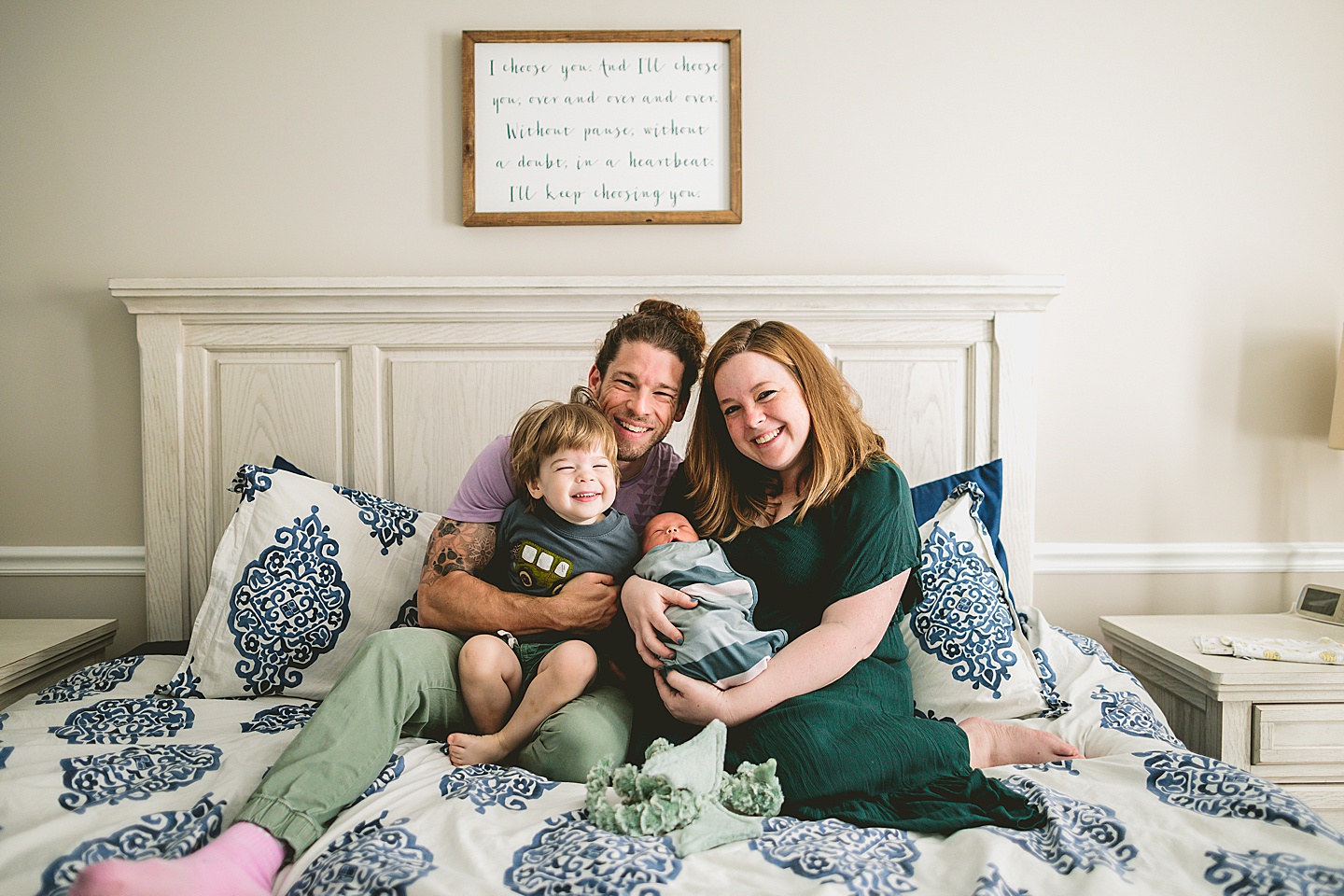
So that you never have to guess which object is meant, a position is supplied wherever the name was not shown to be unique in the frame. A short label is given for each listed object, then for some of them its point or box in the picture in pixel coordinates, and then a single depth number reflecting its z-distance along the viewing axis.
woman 1.08
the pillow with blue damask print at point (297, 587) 1.49
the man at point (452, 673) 0.91
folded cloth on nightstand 1.53
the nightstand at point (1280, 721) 1.47
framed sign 1.95
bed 0.88
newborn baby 1.16
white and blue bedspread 0.84
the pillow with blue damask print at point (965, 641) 1.38
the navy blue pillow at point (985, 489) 1.67
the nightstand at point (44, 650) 1.61
